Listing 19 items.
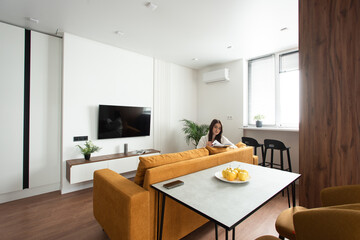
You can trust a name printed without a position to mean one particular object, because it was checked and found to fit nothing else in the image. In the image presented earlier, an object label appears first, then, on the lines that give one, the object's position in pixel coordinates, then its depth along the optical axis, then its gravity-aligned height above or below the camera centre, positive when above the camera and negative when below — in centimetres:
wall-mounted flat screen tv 342 +0
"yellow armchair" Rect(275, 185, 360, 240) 113 -53
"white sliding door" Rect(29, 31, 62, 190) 288 +19
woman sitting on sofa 306 -27
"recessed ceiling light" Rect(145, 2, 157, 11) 225 +154
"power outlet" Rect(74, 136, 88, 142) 316 -32
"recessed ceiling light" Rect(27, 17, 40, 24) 256 +153
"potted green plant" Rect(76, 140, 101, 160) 308 -51
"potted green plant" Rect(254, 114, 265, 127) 401 +8
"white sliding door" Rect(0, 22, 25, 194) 263 +23
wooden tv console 283 -80
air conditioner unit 453 +126
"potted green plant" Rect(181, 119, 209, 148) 461 -27
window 375 +76
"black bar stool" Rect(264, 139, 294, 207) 310 -44
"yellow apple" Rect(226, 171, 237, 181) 141 -45
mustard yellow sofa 132 -68
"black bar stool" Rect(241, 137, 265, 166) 349 -43
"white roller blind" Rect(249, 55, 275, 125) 408 +81
